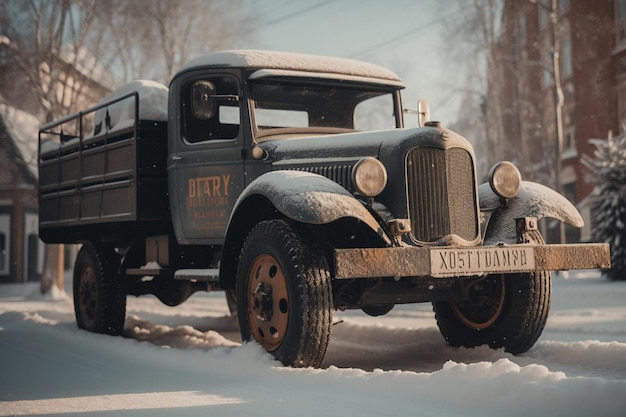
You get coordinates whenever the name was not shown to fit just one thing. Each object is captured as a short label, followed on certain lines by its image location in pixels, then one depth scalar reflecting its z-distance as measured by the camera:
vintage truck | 5.48
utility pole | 18.74
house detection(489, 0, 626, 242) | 22.88
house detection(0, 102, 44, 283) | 24.50
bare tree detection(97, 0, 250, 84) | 20.11
